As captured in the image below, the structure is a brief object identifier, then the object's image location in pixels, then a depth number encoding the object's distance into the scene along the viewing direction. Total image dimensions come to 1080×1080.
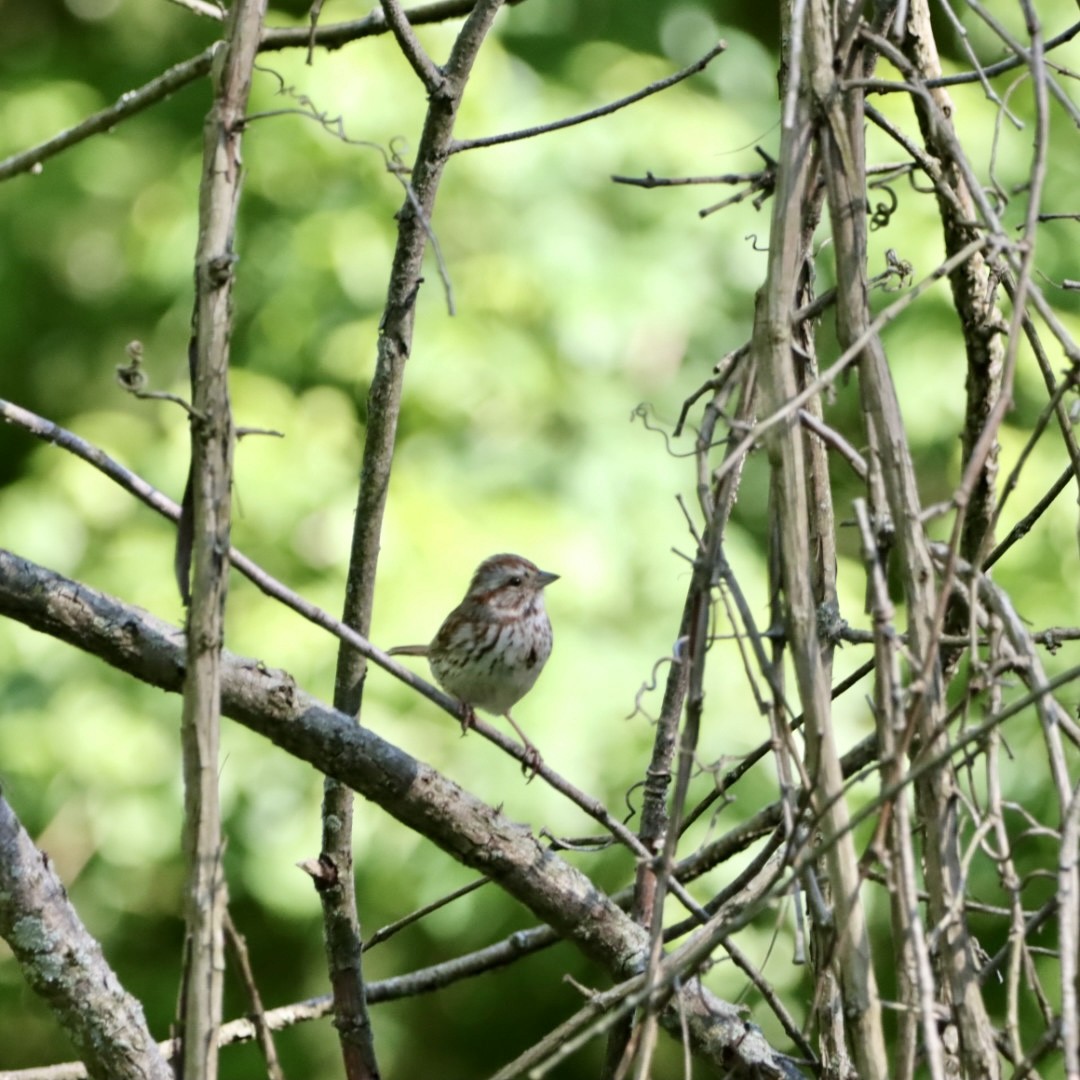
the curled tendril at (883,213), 4.34
